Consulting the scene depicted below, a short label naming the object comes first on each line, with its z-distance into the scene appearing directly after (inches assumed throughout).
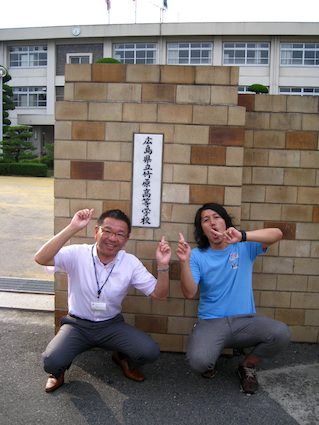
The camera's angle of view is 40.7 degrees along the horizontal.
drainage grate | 188.1
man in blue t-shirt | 112.0
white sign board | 129.6
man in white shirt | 110.6
